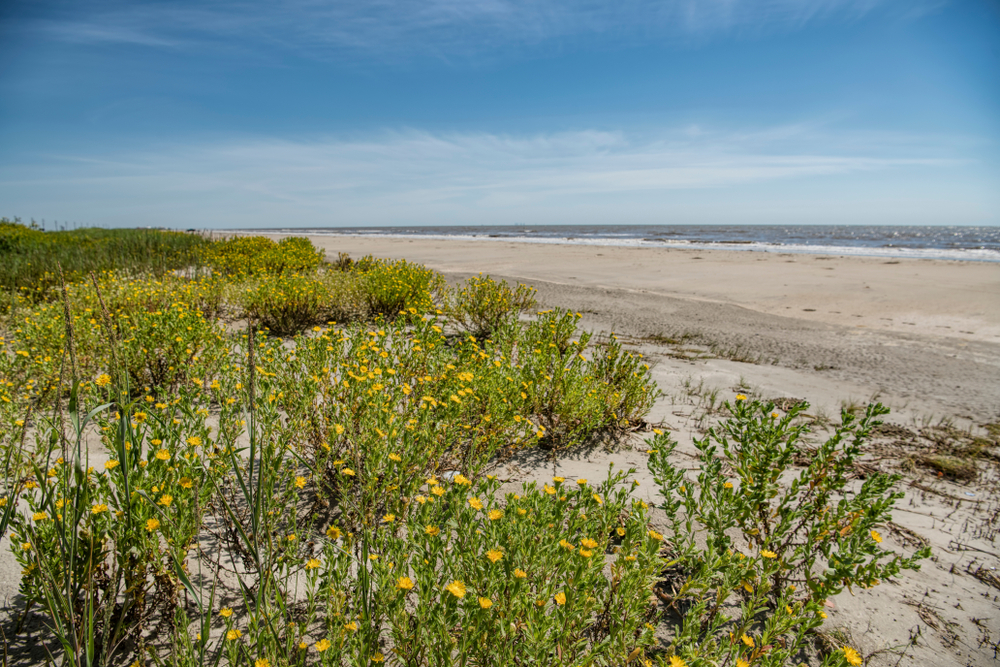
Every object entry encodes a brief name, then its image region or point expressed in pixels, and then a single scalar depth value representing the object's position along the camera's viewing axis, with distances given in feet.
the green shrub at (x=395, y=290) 23.12
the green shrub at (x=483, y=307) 21.17
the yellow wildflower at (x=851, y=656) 4.93
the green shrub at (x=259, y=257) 33.68
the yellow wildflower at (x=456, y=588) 5.01
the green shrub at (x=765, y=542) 5.93
